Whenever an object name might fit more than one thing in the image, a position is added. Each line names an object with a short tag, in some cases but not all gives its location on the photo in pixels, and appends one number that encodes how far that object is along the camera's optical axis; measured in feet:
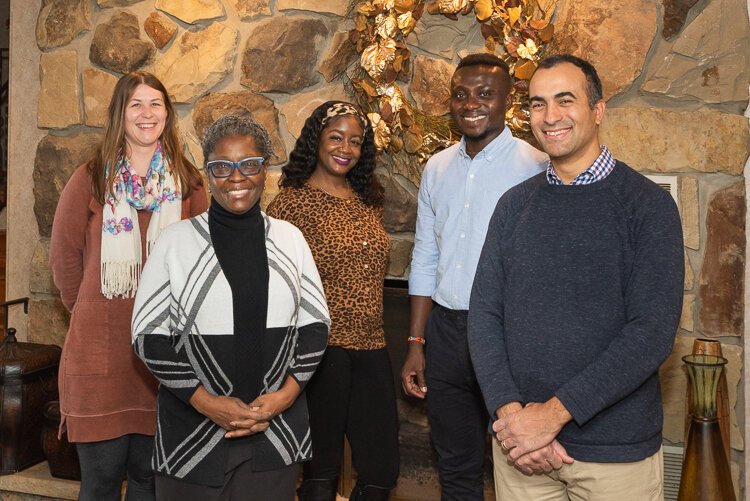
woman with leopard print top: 7.83
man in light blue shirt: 7.62
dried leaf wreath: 8.91
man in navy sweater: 5.33
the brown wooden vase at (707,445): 7.88
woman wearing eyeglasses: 6.02
